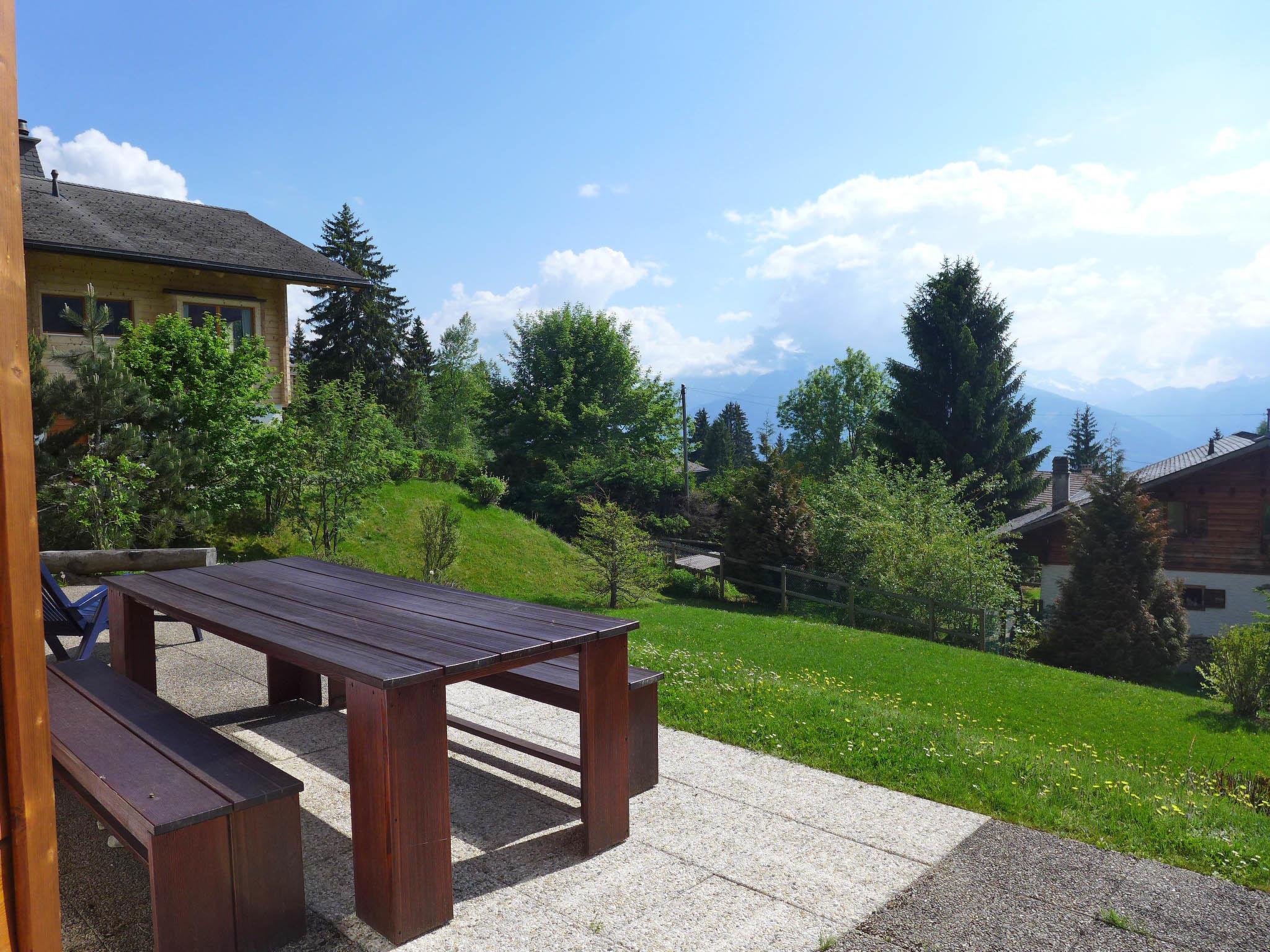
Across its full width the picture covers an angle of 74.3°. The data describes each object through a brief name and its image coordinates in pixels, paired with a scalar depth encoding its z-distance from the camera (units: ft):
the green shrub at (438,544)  47.70
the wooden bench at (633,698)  12.84
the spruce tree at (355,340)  118.11
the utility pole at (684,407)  124.09
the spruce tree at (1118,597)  57.11
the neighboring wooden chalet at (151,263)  55.42
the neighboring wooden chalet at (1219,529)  77.92
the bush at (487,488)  75.05
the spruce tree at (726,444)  233.55
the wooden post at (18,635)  4.55
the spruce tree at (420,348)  146.10
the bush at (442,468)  75.25
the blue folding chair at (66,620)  18.35
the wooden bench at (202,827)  8.29
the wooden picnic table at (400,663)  8.91
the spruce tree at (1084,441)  223.71
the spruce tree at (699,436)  246.27
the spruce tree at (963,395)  106.93
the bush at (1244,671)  36.42
